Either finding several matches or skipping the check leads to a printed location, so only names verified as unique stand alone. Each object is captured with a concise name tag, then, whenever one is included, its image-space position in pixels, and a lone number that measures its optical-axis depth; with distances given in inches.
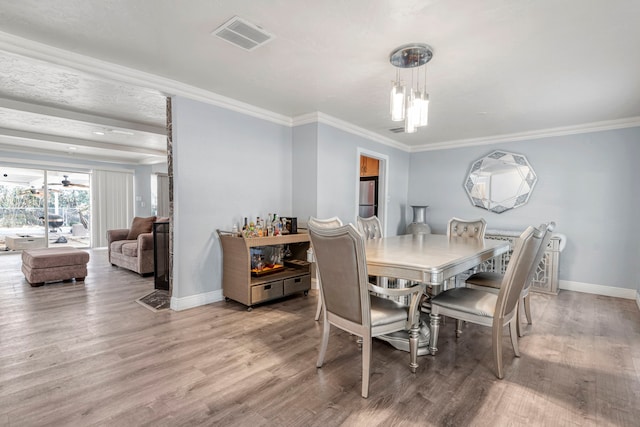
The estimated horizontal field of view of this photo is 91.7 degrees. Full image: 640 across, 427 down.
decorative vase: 215.3
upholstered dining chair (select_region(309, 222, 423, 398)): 70.6
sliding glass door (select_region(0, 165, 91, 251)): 271.1
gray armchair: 189.0
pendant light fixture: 92.0
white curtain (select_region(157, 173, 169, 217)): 333.7
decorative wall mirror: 191.0
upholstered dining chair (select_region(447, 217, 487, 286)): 147.8
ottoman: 163.3
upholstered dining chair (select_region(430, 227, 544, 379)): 78.9
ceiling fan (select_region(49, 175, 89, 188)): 300.4
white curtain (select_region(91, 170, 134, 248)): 301.8
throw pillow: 219.1
